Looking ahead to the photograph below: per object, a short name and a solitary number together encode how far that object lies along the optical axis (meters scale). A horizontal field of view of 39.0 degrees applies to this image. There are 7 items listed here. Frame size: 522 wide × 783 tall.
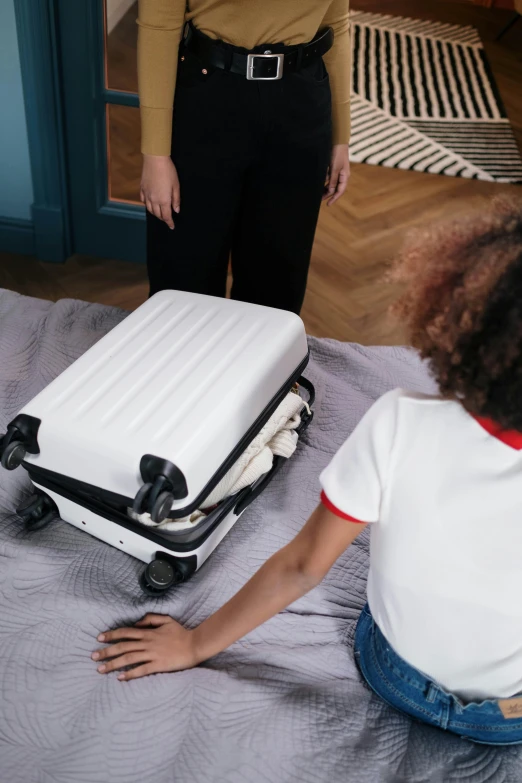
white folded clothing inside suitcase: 1.08
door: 1.91
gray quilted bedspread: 0.86
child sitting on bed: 0.59
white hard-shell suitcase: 1.00
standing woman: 1.24
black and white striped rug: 3.12
